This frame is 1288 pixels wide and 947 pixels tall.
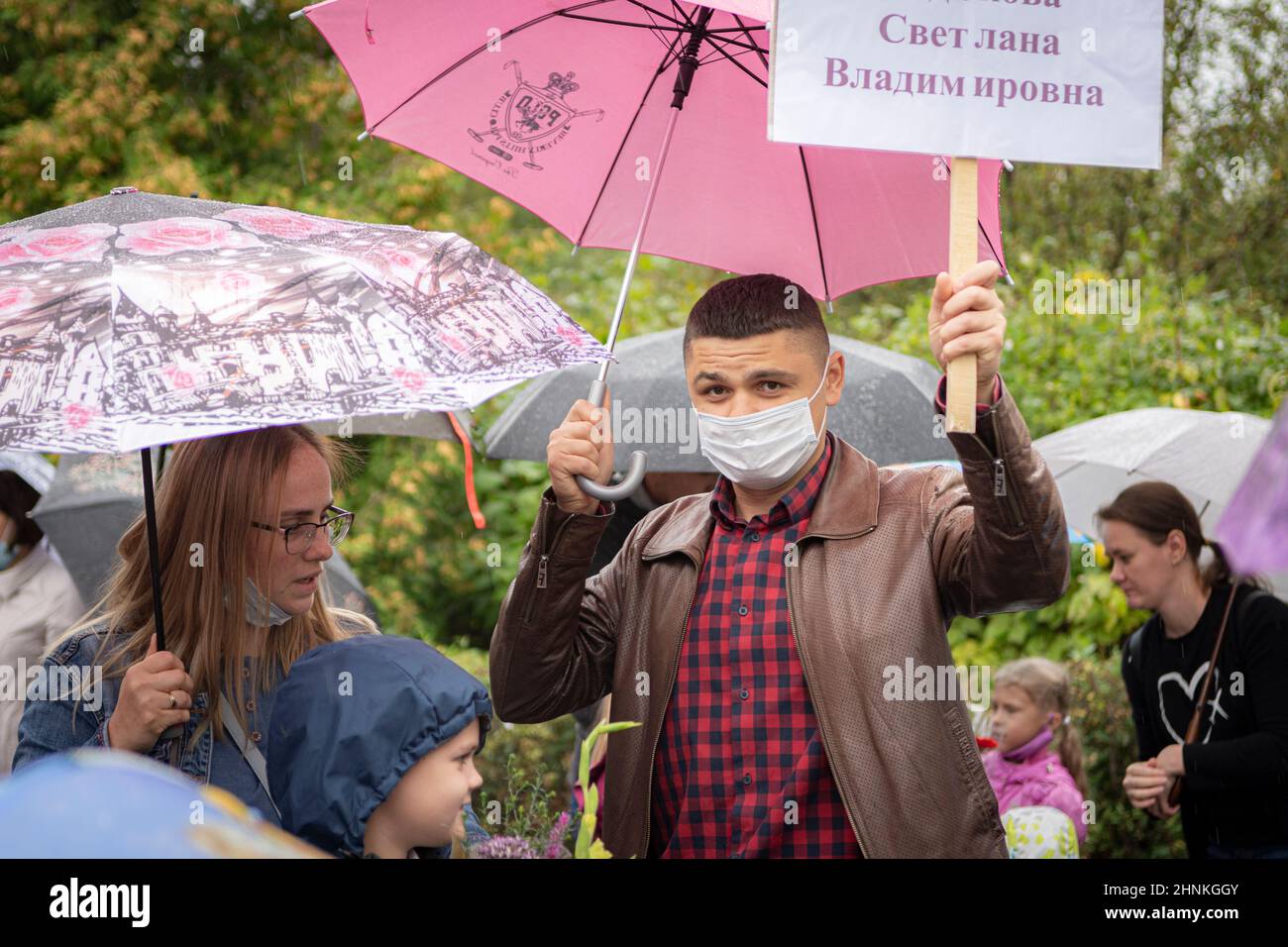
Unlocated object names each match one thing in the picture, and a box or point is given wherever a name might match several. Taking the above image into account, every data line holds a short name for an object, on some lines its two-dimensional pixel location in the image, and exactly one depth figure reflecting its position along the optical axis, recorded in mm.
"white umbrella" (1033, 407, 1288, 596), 5840
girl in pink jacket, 5863
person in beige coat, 5125
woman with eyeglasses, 3145
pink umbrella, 3703
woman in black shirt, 4512
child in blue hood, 2604
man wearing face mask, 2926
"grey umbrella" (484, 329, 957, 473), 5730
